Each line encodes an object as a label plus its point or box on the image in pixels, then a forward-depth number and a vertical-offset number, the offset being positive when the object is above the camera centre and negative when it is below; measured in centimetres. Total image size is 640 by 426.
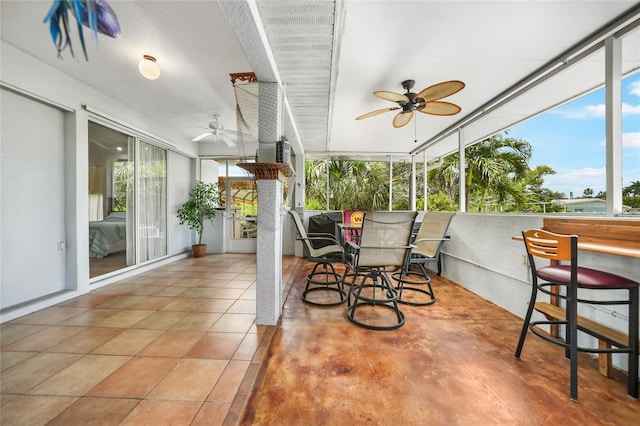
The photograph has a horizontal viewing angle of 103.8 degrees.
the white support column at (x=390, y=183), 605 +66
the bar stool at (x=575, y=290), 141 -47
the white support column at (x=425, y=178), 549 +71
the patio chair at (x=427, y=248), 286 -47
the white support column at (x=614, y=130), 185 +60
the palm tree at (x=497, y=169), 483 +84
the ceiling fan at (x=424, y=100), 241 +118
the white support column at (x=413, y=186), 586 +56
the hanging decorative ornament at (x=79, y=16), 55 +45
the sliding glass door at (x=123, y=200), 339 +15
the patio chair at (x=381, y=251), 229 -39
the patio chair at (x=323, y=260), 282 -57
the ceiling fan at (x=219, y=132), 404 +130
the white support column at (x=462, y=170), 378 +61
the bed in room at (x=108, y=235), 336 -36
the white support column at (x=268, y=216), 220 -5
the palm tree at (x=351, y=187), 627 +58
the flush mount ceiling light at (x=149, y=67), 241 +138
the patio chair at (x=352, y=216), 524 -12
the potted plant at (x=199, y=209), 516 +2
